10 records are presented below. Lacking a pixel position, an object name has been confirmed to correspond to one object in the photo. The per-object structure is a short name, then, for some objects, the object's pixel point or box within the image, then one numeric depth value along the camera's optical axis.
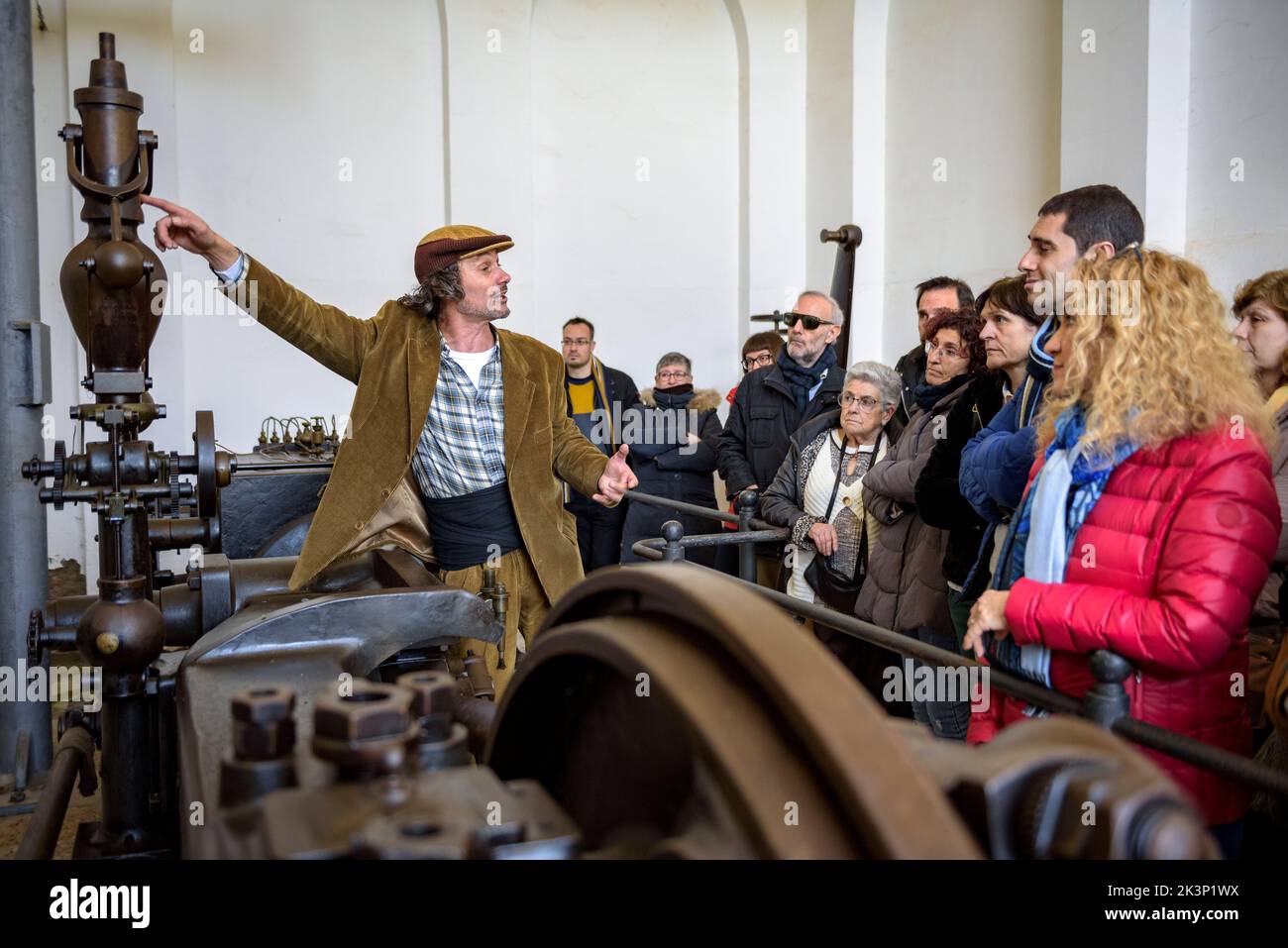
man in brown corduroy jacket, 2.82
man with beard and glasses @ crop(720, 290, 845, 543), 4.41
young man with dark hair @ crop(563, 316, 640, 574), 5.55
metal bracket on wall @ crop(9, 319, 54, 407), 3.62
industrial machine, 0.61
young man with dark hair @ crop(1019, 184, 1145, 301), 2.35
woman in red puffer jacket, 1.67
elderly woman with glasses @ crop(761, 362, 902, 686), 3.51
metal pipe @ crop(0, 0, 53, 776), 3.62
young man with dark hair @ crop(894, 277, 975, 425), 3.86
